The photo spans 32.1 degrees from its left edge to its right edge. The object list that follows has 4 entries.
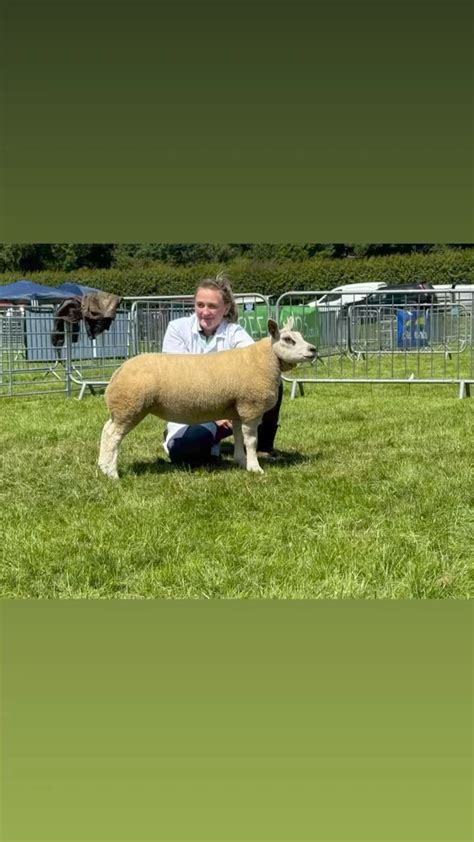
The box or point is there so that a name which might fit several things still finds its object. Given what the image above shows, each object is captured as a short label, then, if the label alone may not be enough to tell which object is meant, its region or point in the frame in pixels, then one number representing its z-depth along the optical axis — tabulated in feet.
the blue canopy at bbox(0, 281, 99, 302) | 77.97
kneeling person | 21.02
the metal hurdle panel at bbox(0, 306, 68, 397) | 44.96
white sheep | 18.94
